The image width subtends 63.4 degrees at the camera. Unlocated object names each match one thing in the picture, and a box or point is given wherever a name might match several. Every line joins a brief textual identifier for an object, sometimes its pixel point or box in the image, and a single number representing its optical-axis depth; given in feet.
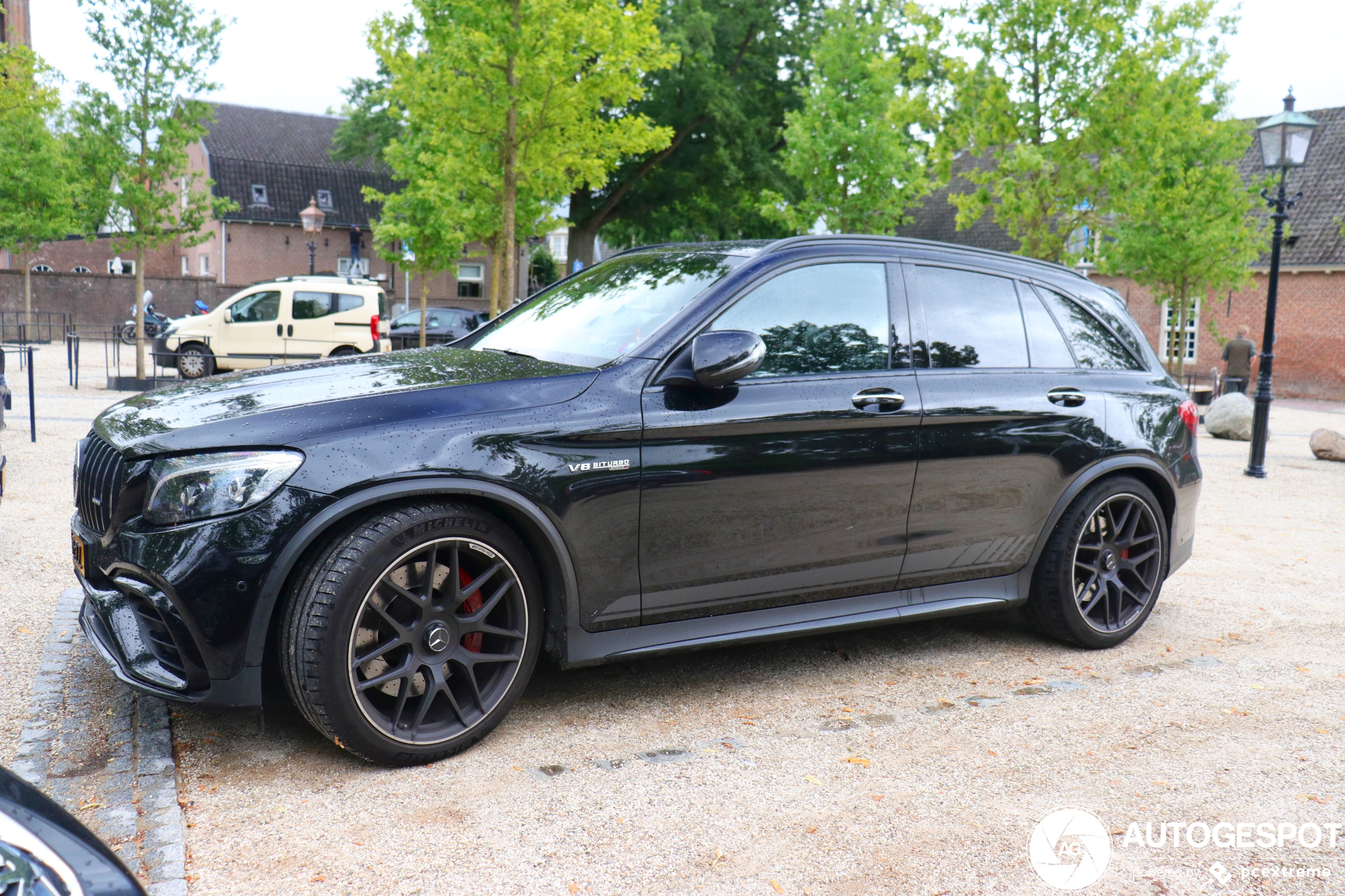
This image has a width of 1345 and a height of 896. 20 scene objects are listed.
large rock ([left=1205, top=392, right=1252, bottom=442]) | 55.31
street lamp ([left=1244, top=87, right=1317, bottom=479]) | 42.98
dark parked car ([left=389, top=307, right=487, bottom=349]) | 100.48
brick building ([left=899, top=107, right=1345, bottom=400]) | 100.83
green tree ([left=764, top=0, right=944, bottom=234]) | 76.79
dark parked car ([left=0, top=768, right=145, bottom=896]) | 5.08
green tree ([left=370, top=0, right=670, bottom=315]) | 45.32
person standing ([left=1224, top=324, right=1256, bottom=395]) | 72.02
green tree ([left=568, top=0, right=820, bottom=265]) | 105.40
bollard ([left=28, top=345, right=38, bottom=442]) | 34.45
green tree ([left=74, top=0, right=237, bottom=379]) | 57.16
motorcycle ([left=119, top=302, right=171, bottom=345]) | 101.24
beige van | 70.49
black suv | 10.81
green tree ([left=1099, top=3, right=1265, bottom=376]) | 57.82
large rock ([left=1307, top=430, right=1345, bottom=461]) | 45.80
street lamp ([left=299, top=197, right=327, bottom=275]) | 121.39
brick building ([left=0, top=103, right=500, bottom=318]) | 169.78
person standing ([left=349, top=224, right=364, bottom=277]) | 117.19
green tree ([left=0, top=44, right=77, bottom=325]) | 87.20
